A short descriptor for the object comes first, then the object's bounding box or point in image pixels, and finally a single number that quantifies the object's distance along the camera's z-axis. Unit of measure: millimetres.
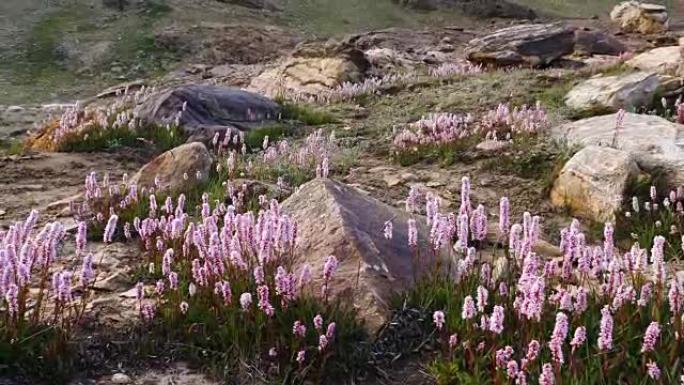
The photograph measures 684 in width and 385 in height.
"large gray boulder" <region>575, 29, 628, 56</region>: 26625
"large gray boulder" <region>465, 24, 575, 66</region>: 23062
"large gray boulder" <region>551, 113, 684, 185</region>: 7559
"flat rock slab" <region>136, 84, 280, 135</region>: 12195
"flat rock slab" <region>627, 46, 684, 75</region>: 15184
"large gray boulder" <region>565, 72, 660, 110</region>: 12008
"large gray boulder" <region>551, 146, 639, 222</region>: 7027
